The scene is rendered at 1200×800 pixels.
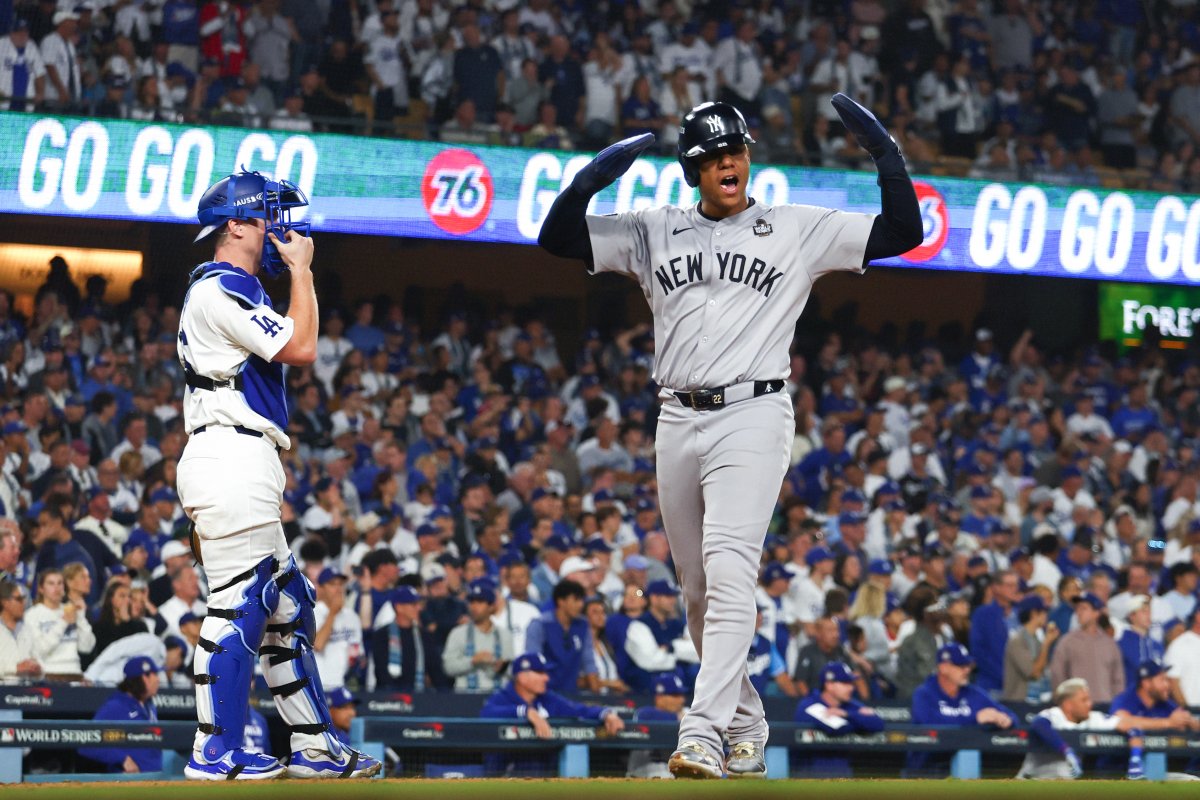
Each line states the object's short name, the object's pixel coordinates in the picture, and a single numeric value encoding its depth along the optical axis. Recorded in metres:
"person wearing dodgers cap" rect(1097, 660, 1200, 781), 20.08
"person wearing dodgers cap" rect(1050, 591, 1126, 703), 21.62
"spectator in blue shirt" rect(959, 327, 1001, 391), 31.44
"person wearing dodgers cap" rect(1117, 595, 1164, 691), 22.00
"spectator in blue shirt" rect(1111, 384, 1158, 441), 30.69
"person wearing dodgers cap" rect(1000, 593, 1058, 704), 21.77
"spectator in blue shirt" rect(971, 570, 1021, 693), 21.94
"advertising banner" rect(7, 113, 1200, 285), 24.81
